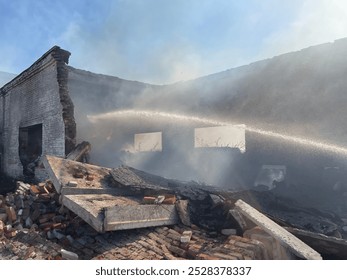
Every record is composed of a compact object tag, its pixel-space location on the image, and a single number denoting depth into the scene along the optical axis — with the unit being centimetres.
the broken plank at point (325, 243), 415
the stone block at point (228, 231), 461
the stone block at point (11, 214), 540
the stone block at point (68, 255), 406
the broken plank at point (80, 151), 822
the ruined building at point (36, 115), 875
